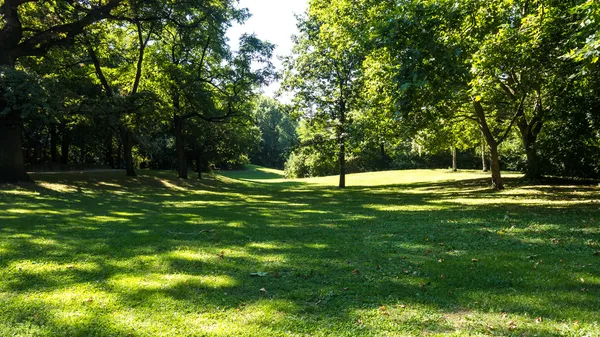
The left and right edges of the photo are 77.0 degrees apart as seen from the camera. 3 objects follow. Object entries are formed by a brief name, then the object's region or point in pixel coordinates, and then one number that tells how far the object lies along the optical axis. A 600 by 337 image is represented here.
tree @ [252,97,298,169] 93.09
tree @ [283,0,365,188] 25.48
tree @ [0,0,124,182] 16.52
